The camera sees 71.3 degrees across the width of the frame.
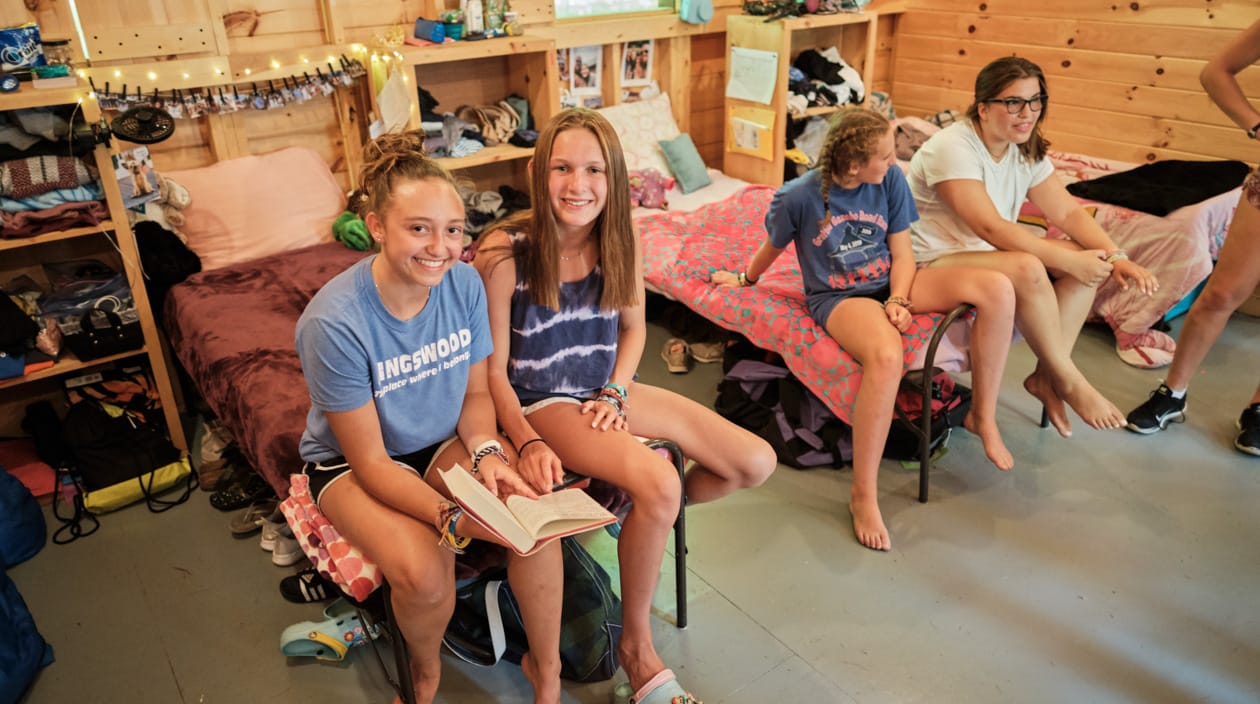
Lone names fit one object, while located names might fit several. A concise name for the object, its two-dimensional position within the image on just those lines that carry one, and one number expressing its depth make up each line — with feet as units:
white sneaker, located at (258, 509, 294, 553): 7.70
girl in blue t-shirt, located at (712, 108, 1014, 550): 7.77
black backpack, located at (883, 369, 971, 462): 8.68
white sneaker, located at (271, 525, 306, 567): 7.57
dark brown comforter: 7.16
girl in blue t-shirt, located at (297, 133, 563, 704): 5.30
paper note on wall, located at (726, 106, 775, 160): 13.34
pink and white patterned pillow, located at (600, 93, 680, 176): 13.20
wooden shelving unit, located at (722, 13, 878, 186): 12.87
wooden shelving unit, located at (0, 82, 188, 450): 7.80
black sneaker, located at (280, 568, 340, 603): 7.13
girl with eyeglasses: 8.14
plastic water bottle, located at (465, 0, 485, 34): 10.93
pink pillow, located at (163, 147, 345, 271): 10.08
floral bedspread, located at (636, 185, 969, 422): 8.21
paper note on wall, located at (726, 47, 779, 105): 13.00
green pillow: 13.39
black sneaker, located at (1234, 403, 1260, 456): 8.86
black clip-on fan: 8.36
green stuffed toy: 10.46
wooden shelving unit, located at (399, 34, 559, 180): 10.76
